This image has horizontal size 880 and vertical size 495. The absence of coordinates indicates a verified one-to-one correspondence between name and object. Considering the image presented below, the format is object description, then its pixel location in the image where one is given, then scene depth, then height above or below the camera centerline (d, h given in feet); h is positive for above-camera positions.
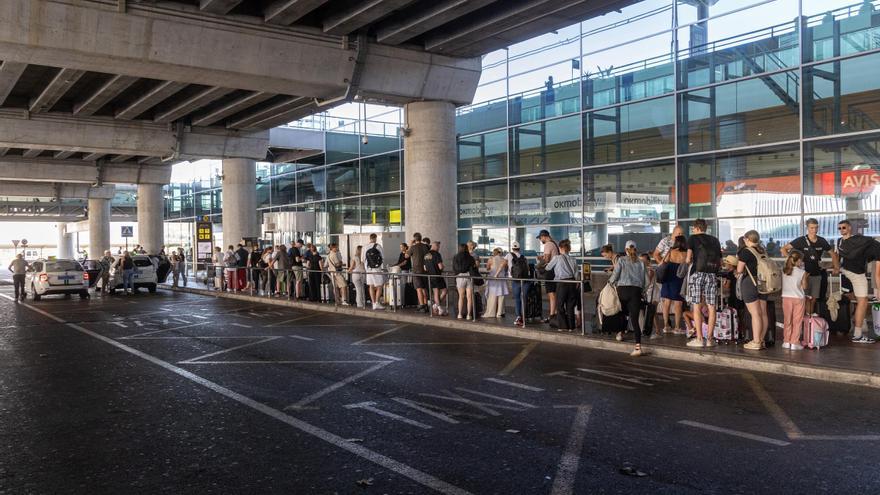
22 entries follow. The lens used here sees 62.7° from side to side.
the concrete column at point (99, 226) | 161.27 +3.79
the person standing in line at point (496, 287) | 48.49 -3.39
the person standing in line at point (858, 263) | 35.78 -1.55
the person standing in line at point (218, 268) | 86.48 -3.21
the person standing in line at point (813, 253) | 37.29 -1.05
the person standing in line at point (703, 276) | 34.42 -2.03
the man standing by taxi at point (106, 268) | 90.48 -3.17
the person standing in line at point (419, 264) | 53.21 -1.90
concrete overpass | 47.91 +14.81
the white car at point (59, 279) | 80.74 -3.96
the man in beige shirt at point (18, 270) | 79.46 -2.85
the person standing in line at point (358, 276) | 58.59 -3.00
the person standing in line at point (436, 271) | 52.21 -2.40
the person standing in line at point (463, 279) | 49.06 -2.79
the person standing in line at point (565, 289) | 41.83 -3.08
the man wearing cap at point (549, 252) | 45.01 -0.98
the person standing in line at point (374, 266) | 57.00 -2.16
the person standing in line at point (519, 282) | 44.88 -2.81
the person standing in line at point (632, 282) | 34.94 -2.28
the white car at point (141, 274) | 90.02 -4.02
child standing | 33.78 -2.82
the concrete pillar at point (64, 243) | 272.29 +0.16
